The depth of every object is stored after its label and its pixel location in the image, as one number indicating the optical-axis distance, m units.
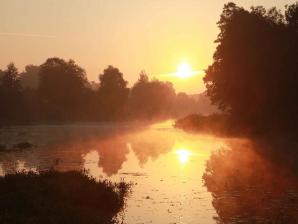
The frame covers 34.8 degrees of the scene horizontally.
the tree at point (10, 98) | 125.12
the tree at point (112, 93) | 163.12
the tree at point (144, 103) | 192.34
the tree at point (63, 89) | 156.62
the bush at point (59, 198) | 17.73
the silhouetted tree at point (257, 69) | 63.75
